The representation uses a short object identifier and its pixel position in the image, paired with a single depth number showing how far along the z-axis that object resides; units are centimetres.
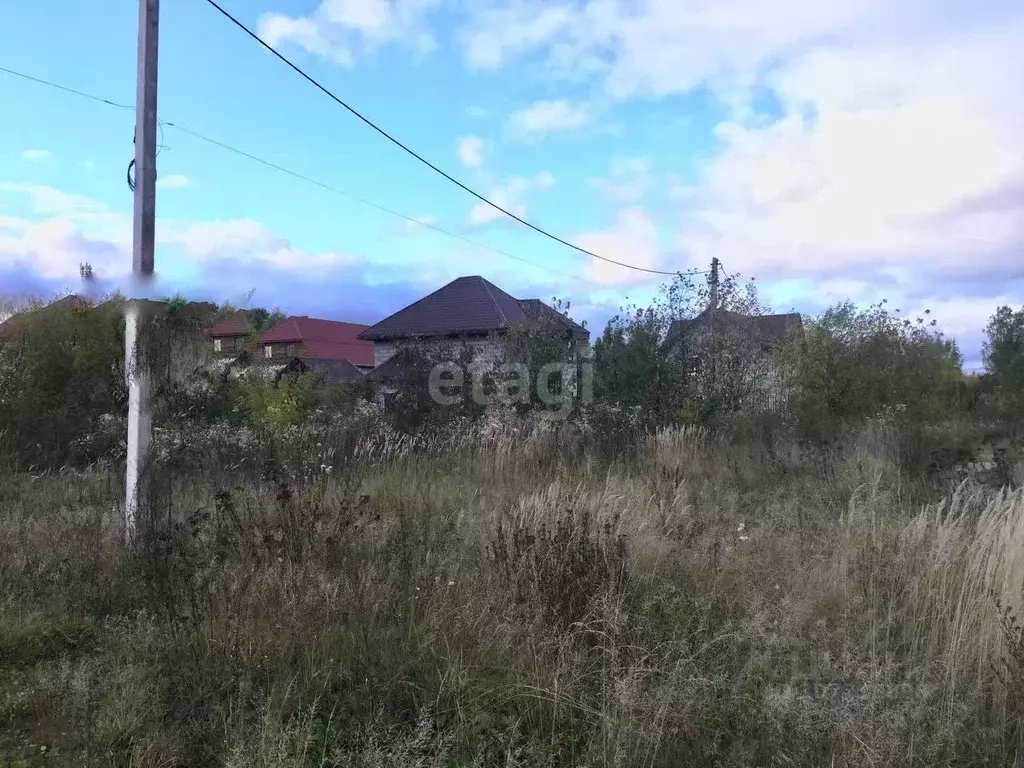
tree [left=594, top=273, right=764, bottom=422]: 1108
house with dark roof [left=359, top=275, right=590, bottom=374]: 2691
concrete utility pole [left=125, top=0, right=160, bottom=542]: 509
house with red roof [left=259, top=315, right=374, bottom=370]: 3522
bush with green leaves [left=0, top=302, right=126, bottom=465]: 1043
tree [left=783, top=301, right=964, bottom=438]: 1327
